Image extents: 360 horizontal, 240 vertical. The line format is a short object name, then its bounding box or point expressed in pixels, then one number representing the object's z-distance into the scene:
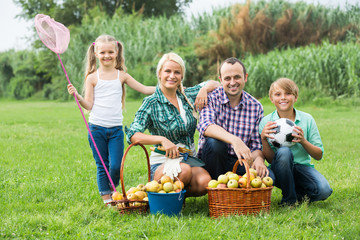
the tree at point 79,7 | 31.59
